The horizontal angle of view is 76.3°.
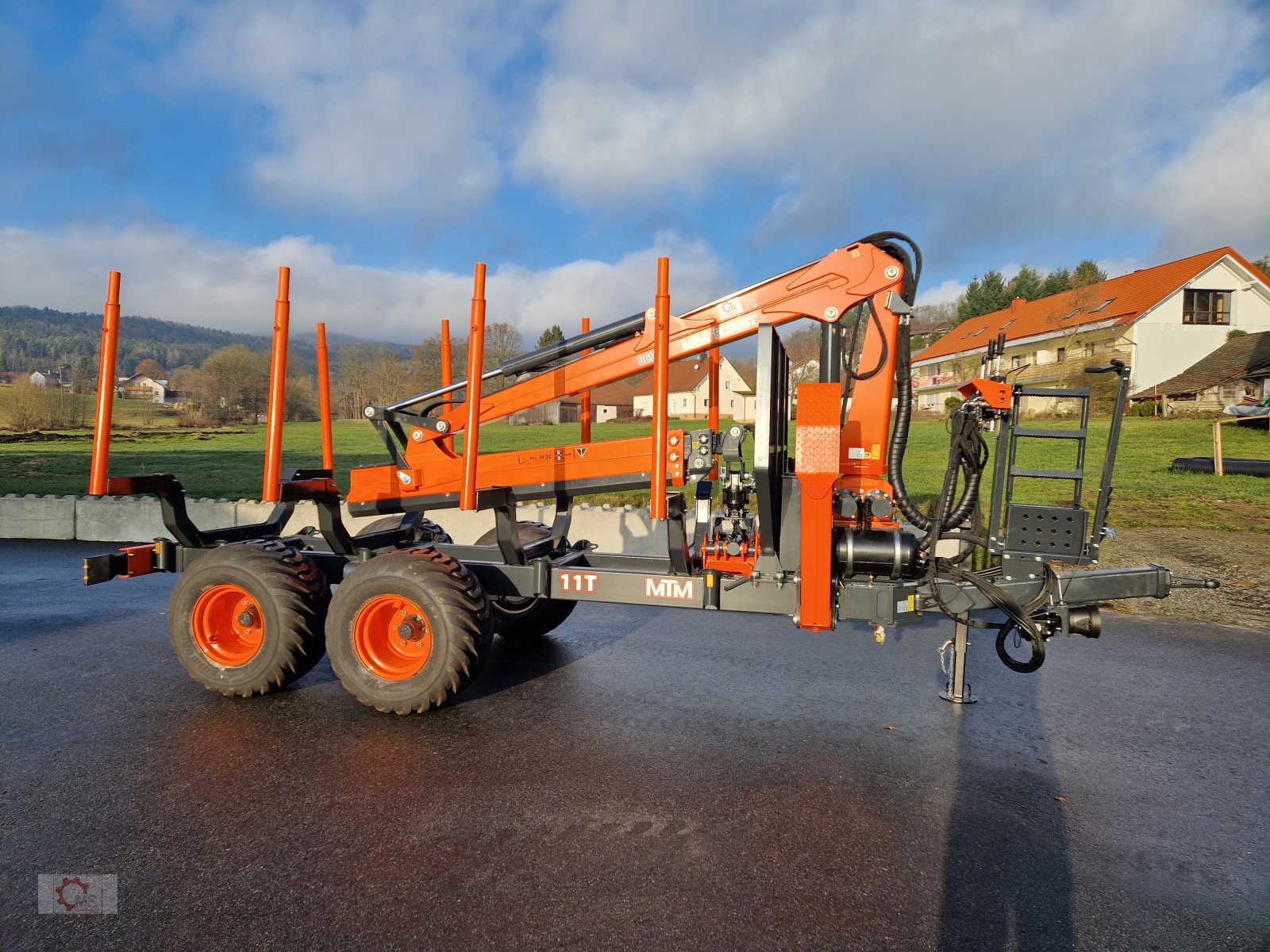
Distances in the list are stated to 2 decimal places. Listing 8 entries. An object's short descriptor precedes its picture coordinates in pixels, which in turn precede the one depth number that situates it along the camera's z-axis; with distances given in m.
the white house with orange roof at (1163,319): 39.38
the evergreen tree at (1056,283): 61.94
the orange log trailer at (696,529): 4.72
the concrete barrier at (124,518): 11.73
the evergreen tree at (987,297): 64.00
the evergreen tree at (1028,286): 63.25
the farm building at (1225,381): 31.16
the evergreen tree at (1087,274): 60.19
